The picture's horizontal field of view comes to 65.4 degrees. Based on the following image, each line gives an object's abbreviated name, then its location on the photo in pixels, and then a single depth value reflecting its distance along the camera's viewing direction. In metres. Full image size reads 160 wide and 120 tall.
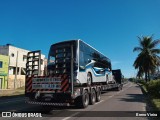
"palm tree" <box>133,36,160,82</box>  22.89
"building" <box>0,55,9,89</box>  24.35
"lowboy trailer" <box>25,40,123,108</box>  6.24
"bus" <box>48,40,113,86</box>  7.10
